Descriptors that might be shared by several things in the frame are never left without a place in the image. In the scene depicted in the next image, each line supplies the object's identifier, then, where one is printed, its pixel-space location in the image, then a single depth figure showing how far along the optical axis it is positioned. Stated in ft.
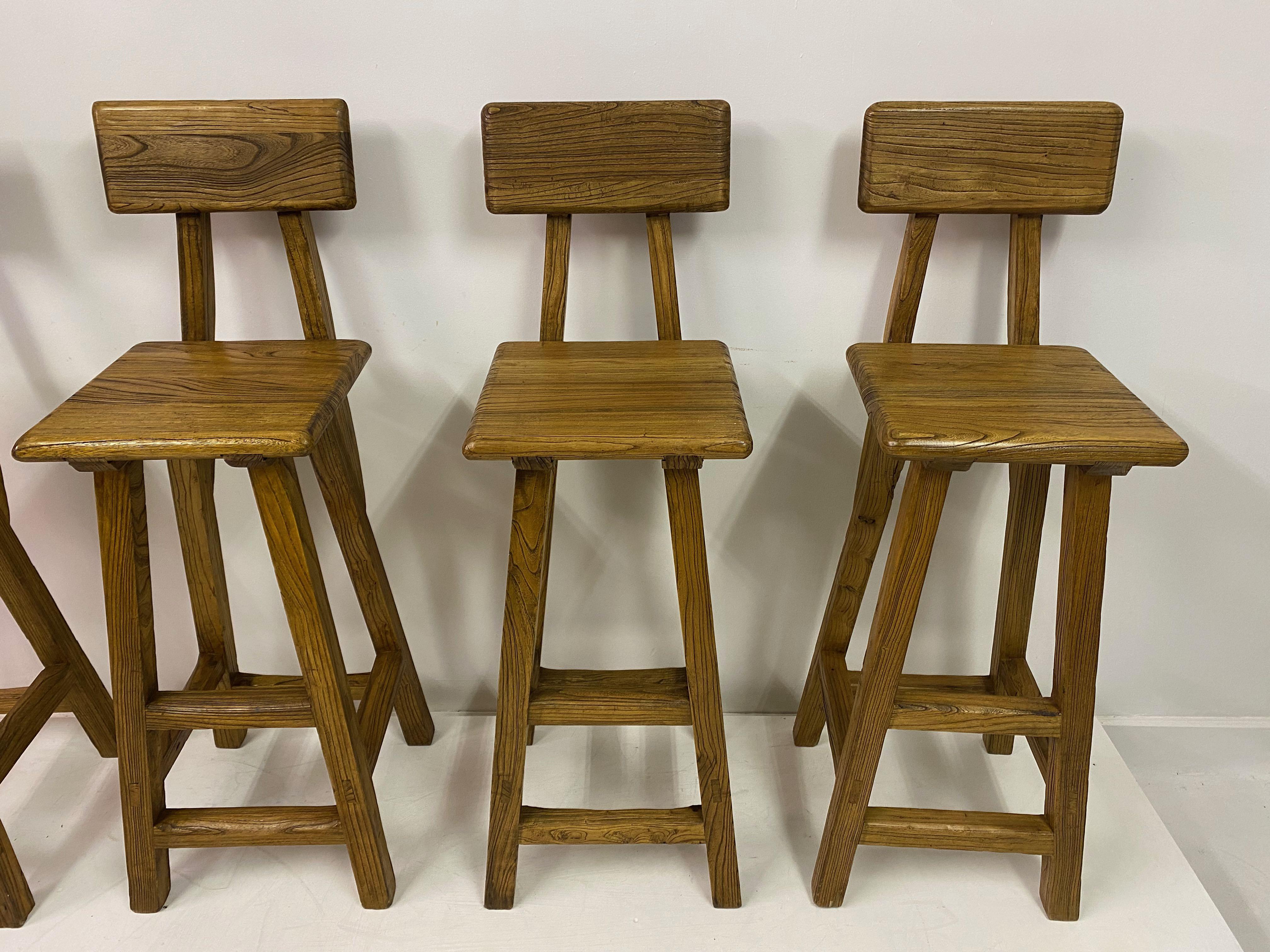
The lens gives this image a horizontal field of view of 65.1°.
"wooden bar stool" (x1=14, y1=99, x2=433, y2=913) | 4.07
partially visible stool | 4.85
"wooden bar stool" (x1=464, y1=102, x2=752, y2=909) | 4.24
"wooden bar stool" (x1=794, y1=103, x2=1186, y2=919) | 4.04
